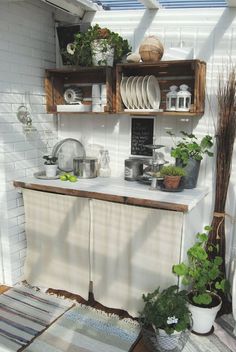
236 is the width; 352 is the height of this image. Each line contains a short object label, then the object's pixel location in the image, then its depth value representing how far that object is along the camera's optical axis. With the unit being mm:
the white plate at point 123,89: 2410
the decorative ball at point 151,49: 2221
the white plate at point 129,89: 2398
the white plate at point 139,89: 2373
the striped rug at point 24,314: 2090
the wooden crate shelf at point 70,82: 2516
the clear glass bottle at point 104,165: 2672
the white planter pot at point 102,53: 2355
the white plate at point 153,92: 2354
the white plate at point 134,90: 2387
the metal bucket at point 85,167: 2558
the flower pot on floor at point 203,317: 2082
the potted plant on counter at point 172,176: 2170
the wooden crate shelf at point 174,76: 2191
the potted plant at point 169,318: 1912
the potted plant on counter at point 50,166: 2582
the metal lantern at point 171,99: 2285
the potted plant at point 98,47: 2367
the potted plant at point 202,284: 2092
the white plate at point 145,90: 2352
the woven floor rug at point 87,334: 2025
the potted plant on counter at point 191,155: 2238
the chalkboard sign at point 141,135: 2588
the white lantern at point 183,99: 2232
